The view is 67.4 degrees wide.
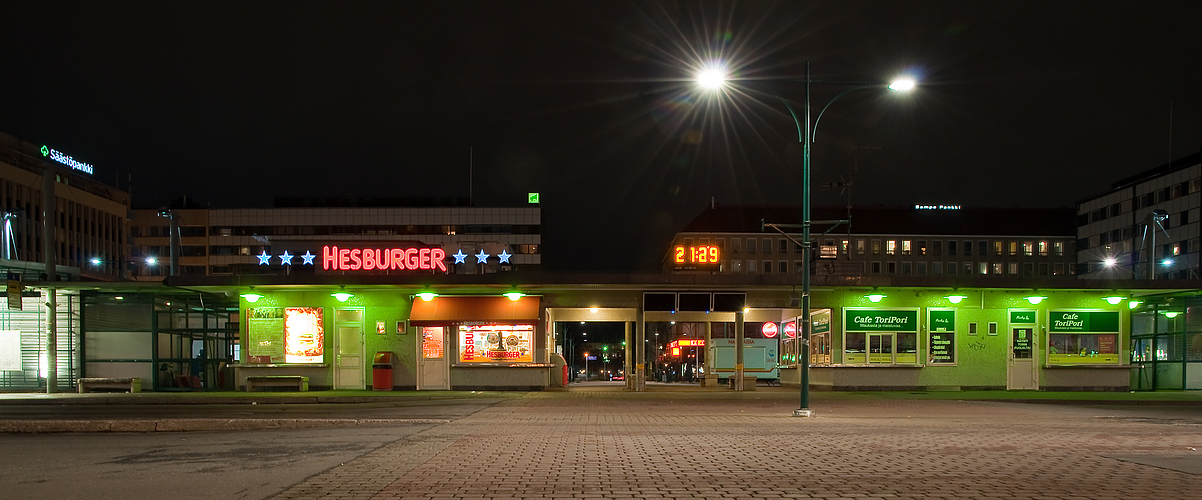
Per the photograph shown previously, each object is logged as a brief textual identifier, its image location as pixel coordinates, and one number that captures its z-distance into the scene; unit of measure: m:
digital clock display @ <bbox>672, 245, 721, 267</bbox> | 30.48
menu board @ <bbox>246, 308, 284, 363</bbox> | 29.58
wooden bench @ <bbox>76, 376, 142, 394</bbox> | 29.05
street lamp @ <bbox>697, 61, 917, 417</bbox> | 19.16
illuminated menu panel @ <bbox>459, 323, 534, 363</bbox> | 29.91
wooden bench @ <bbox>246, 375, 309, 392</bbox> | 28.83
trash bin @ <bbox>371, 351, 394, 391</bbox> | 29.12
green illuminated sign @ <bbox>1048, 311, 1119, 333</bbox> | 29.66
